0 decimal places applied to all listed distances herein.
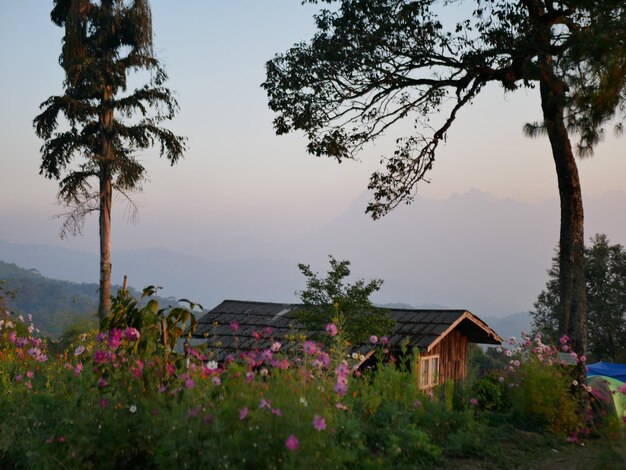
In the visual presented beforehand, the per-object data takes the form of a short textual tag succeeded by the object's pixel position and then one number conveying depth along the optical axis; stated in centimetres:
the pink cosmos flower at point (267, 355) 595
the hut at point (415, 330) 1994
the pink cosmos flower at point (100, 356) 593
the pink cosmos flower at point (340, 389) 551
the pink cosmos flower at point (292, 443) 436
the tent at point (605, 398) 1146
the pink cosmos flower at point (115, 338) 605
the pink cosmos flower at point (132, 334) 625
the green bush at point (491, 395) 1372
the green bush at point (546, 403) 945
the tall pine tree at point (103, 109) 2302
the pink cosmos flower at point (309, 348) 608
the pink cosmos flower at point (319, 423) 457
